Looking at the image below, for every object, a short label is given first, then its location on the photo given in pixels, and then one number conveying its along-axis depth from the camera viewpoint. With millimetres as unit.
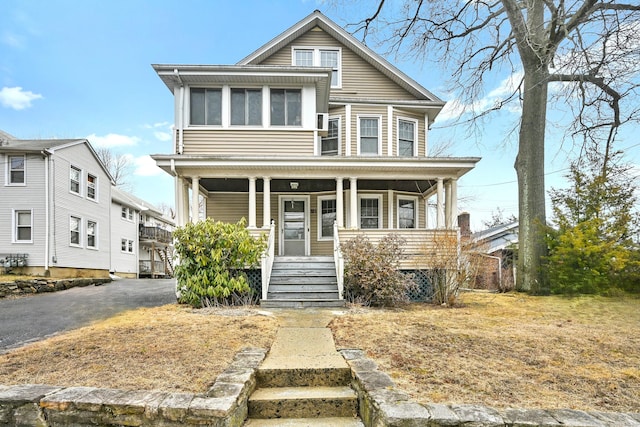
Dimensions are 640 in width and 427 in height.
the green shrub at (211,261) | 7770
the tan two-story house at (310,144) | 9727
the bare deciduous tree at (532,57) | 8789
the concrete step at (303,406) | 3301
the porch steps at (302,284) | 7941
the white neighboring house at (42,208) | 13891
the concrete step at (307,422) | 3148
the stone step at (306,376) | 3697
